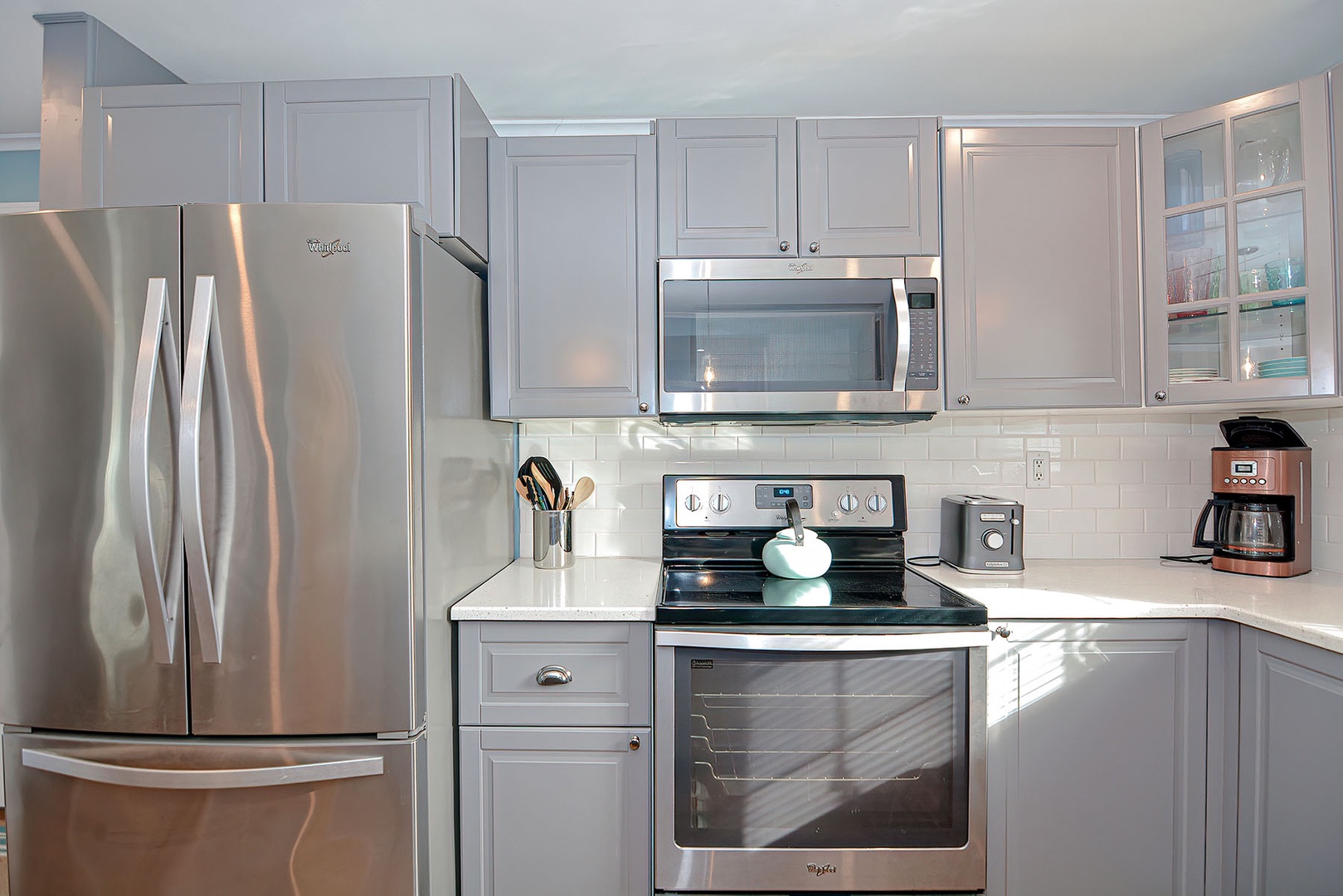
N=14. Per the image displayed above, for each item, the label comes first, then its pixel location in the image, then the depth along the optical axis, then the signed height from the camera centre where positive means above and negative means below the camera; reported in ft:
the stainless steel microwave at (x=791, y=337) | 6.56 +1.02
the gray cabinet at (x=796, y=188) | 6.57 +2.43
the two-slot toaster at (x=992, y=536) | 6.84 -0.93
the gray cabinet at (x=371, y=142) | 5.91 +2.61
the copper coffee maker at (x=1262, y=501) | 6.43 -0.57
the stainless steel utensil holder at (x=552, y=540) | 7.04 -0.97
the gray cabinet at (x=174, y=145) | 5.96 +2.61
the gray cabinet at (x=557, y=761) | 5.60 -2.56
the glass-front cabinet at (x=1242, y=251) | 5.90 +1.70
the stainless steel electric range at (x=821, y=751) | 5.53 -2.47
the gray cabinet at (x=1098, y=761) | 5.60 -2.59
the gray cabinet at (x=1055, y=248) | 6.56 +1.84
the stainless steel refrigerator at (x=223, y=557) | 4.98 -0.80
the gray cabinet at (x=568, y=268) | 6.63 +1.70
